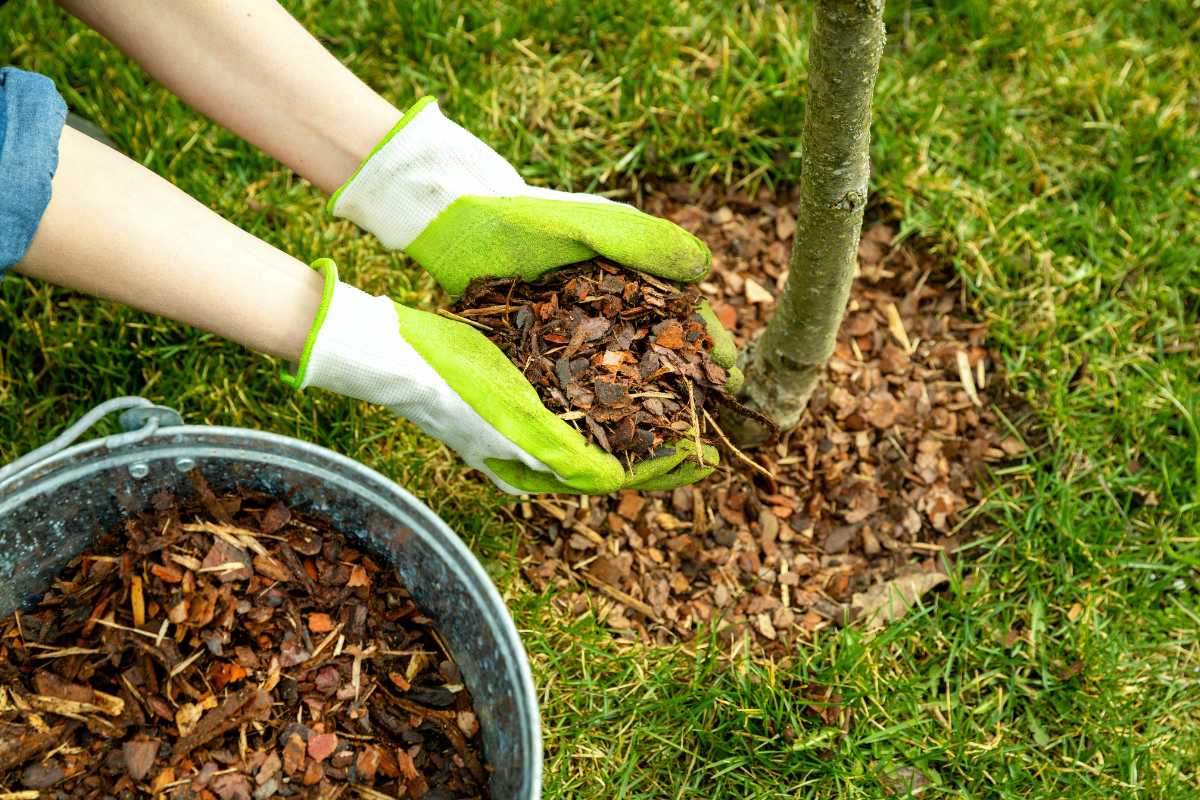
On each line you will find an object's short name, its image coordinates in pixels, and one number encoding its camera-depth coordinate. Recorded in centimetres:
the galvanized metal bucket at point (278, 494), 120
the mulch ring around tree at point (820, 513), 139
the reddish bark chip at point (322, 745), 126
